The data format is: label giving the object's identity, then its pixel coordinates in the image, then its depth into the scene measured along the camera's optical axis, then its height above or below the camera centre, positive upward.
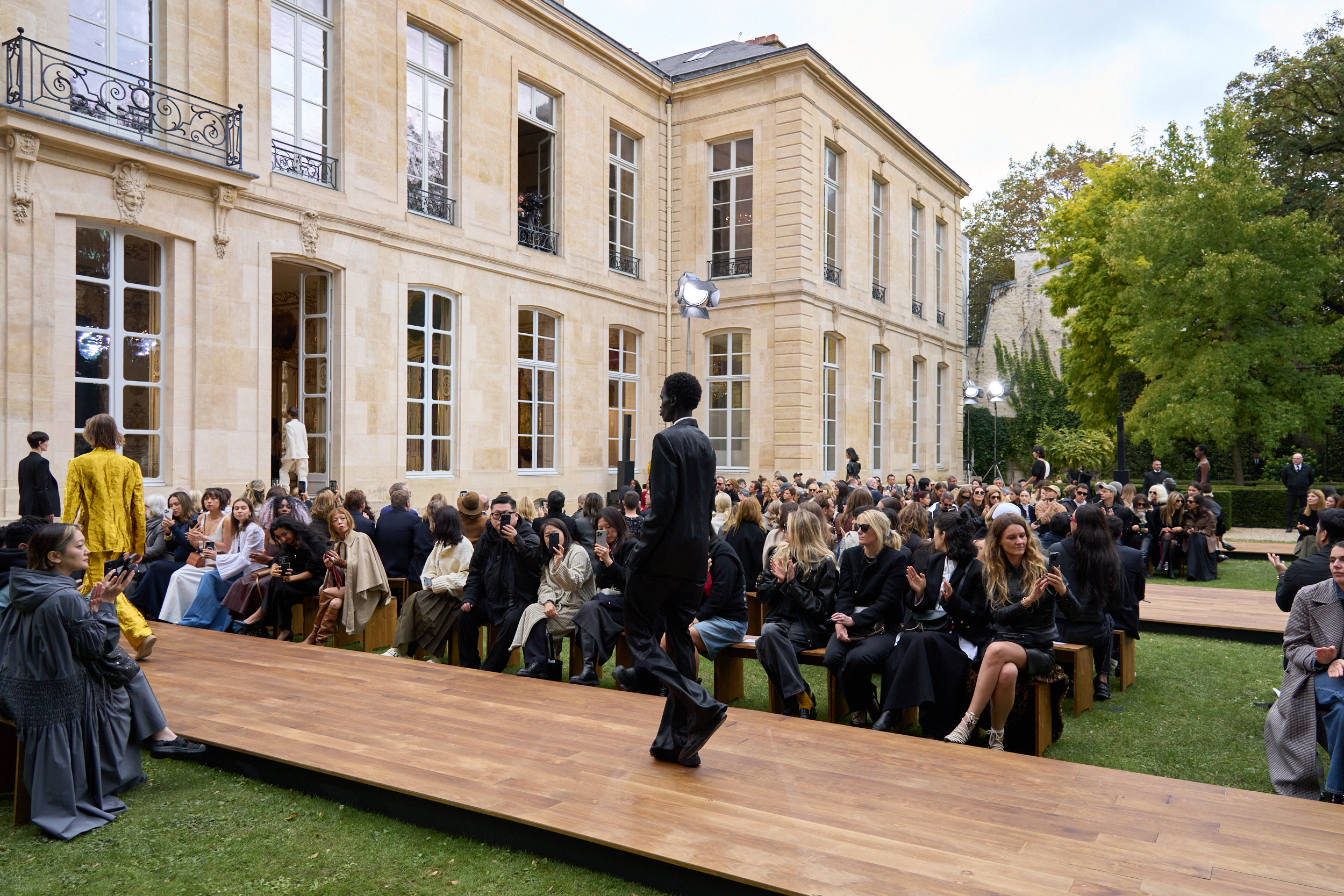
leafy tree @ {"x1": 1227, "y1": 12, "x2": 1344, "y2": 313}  20.80 +8.09
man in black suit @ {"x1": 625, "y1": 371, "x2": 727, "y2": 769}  3.75 -0.57
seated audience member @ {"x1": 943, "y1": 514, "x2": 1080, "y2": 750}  4.62 -0.94
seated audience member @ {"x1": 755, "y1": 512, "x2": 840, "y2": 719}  5.49 -0.93
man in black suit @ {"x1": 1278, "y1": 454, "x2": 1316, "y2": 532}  17.09 -0.62
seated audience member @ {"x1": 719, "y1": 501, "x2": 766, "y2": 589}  7.31 -0.80
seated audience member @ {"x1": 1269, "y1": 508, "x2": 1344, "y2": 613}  5.12 -0.77
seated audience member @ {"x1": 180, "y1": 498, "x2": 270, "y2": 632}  7.79 -1.16
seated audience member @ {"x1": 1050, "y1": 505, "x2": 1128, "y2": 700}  5.66 -0.86
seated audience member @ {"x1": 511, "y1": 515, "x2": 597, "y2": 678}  6.02 -1.11
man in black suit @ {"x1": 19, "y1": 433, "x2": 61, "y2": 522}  8.40 -0.44
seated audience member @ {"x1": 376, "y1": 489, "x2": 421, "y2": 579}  7.88 -0.89
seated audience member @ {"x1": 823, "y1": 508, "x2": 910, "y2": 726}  5.13 -1.03
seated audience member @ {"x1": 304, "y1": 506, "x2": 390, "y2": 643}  7.06 -1.17
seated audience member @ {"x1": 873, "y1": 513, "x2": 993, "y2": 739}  4.82 -1.12
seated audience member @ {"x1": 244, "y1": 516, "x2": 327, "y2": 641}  7.35 -1.09
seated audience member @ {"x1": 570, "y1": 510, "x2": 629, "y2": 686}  5.94 -1.14
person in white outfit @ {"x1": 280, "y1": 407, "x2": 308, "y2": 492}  12.17 -0.08
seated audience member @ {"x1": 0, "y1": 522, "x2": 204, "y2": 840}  3.63 -1.05
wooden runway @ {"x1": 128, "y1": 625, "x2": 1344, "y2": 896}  2.87 -1.44
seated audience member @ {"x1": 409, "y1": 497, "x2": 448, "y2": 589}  7.70 -0.92
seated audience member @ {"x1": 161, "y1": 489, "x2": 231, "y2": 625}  7.87 -1.20
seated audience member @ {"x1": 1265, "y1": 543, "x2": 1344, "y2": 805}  3.90 -1.17
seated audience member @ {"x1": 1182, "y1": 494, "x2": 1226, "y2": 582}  11.52 -1.26
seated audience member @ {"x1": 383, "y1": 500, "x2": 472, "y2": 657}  6.69 -1.29
